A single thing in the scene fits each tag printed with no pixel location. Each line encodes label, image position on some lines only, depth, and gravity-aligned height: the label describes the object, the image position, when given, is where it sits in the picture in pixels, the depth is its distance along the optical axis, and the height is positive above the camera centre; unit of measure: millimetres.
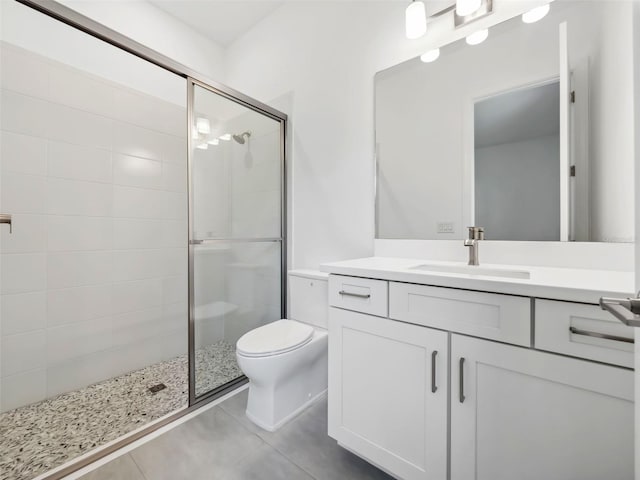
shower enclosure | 1633 +14
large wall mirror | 1112 +484
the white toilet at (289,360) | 1483 -643
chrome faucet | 1327 -16
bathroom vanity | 750 -427
